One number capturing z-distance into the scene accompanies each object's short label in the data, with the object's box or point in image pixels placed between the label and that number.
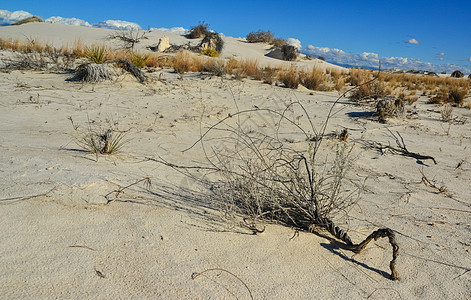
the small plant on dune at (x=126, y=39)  14.66
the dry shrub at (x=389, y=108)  6.30
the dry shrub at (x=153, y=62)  10.85
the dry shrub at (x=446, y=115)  6.58
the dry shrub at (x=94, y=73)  7.43
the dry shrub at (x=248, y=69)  10.39
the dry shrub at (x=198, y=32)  23.20
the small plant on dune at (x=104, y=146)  3.20
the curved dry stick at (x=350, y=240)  1.79
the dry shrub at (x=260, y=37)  26.56
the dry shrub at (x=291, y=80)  9.58
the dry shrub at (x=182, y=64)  10.20
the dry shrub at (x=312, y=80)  9.96
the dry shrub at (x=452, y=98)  8.85
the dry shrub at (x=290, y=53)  20.55
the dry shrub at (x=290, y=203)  2.07
